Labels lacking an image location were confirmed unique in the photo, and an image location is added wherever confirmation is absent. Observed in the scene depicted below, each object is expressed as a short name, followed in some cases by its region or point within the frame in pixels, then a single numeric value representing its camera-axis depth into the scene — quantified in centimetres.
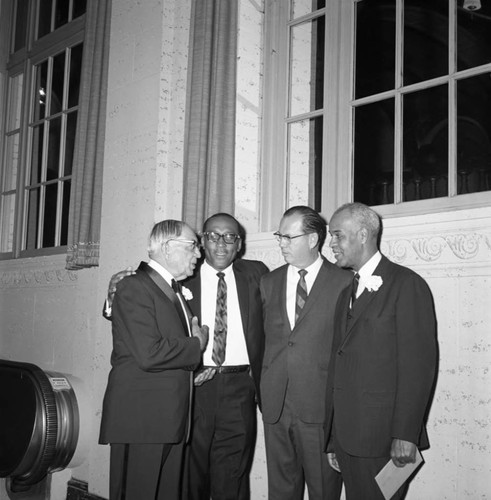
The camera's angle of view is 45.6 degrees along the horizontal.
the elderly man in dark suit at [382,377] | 203
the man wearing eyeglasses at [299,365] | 241
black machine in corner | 358
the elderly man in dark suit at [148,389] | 227
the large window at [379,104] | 274
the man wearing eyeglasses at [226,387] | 270
